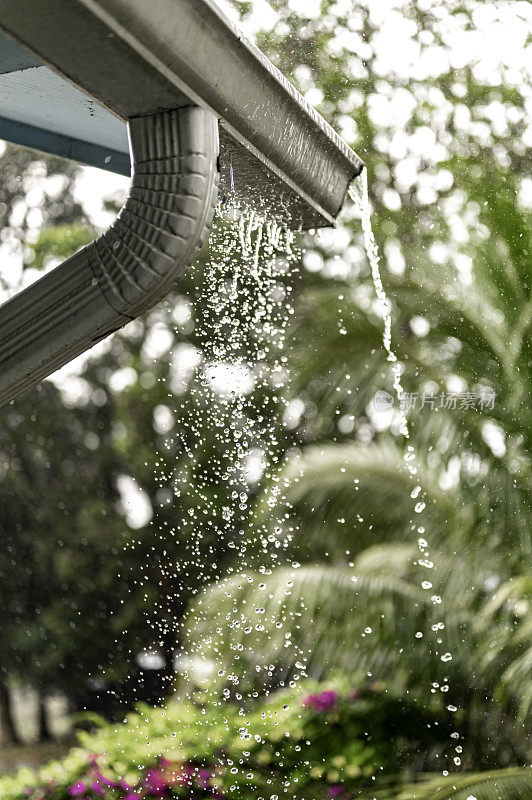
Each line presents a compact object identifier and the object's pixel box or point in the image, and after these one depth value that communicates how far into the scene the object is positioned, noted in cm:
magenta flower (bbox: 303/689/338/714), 412
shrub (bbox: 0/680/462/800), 407
